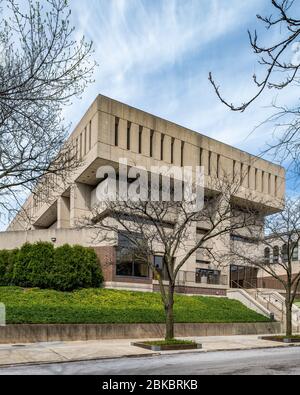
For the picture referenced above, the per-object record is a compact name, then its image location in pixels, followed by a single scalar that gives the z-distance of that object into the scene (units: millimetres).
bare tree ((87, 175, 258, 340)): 19859
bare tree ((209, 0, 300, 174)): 4695
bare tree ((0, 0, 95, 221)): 11328
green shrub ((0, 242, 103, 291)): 30391
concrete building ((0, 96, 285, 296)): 36688
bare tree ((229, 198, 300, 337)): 25562
